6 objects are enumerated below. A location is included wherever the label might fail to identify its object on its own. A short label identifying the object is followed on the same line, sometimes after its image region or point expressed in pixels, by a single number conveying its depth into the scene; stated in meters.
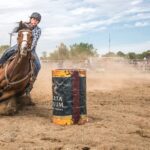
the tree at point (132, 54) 64.93
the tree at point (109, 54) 51.84
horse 9.46
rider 9.90
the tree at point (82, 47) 71.04
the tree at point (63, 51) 60.43
